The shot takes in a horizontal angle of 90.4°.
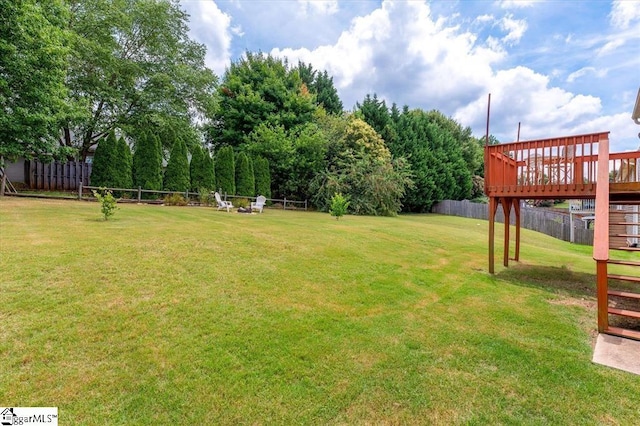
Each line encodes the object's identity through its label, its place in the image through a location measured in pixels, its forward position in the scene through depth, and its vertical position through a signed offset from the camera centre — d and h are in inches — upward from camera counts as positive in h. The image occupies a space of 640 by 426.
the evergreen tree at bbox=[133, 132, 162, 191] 618.5 +79.7
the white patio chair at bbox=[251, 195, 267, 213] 563.4 -2.3
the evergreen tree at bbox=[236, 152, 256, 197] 729.0 +63.5
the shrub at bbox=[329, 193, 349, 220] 510.0 -2.9
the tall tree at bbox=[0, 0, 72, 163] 427.8 +186.5
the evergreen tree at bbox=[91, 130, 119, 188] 588.4 +67.9
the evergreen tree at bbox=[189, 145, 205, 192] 677.3 +71.4
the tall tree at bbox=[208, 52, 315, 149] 807.1 +266.7
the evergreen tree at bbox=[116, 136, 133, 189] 598.9 +72.3
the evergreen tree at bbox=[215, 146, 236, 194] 701.9 +72.6
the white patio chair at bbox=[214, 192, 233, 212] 538.3 -0.9
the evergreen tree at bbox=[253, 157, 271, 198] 762.8 +72.7
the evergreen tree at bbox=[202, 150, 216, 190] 679.7 +67.3
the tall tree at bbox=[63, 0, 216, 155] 645.9 +293.7
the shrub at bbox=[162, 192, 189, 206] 598.2 +6.1
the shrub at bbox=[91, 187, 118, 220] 319.0 -1.3
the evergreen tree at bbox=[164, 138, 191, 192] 650.8 +66.4
